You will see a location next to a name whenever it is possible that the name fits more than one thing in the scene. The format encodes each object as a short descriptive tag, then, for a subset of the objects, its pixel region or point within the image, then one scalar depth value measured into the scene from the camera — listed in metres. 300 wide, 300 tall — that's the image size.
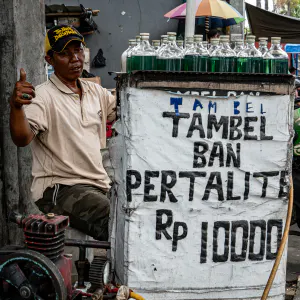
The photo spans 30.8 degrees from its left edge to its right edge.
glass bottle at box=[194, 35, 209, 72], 2.61
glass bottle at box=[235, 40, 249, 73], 2.60
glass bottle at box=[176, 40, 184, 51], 2.80
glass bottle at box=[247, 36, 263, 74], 2.61
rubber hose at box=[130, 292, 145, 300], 2.38
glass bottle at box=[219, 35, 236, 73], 2.60
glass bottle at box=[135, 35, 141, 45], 2.82
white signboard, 2.44
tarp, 16.64
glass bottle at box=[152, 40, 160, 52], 2.73
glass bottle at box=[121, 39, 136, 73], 2.70
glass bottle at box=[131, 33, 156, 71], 2.62
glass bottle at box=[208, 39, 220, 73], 2.60
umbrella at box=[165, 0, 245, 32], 10.10
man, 3.13
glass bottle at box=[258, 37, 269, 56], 2.78
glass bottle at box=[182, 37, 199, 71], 2.61
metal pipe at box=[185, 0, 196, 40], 4.93
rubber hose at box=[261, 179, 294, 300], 2.50
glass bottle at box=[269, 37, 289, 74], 2.65
